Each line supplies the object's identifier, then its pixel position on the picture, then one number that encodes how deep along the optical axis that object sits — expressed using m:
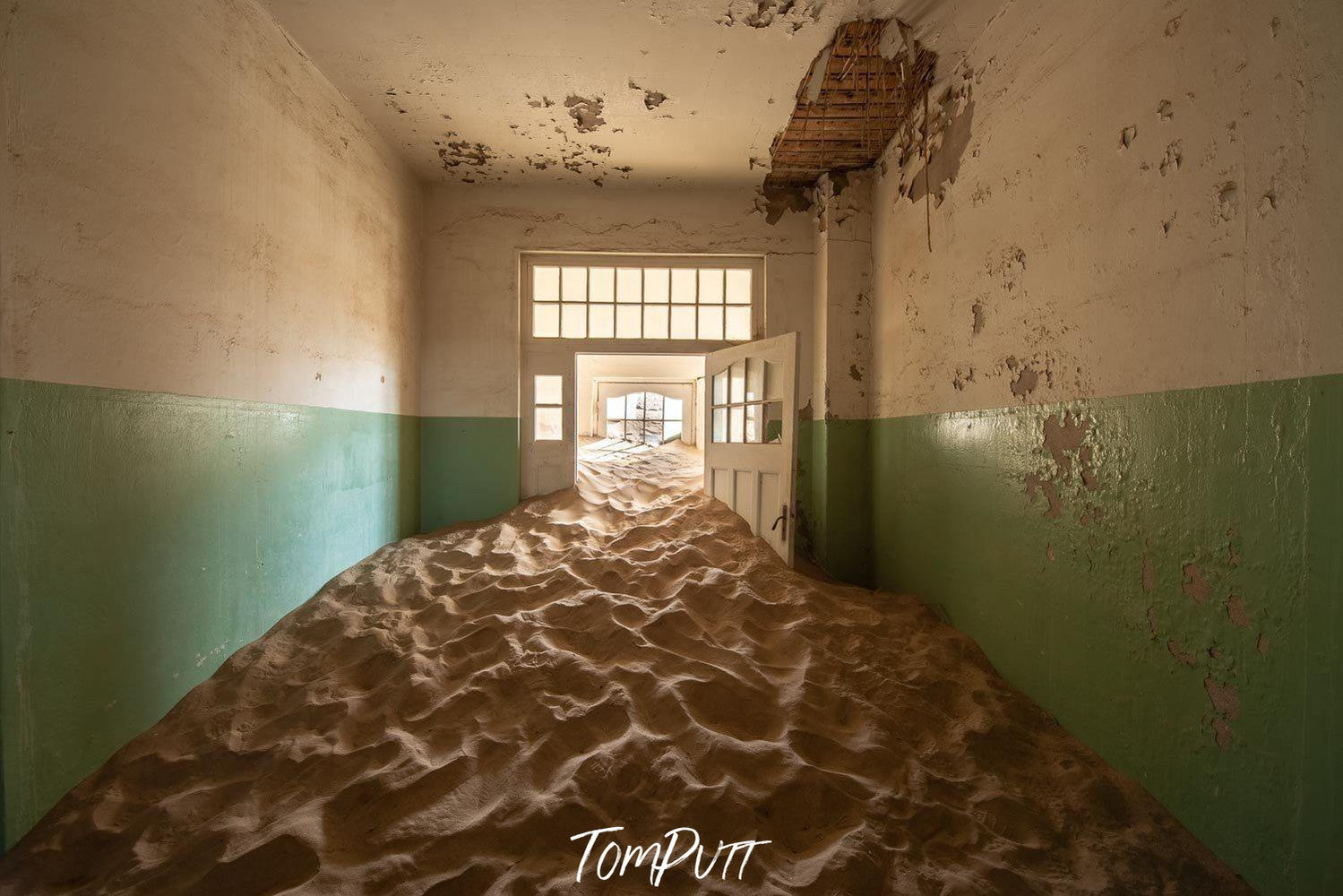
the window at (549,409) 4.47
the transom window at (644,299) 4.49
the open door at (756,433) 3.36
